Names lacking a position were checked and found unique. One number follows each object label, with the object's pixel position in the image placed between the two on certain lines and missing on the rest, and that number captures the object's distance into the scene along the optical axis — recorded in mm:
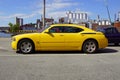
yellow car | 5529
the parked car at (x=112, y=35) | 7575
